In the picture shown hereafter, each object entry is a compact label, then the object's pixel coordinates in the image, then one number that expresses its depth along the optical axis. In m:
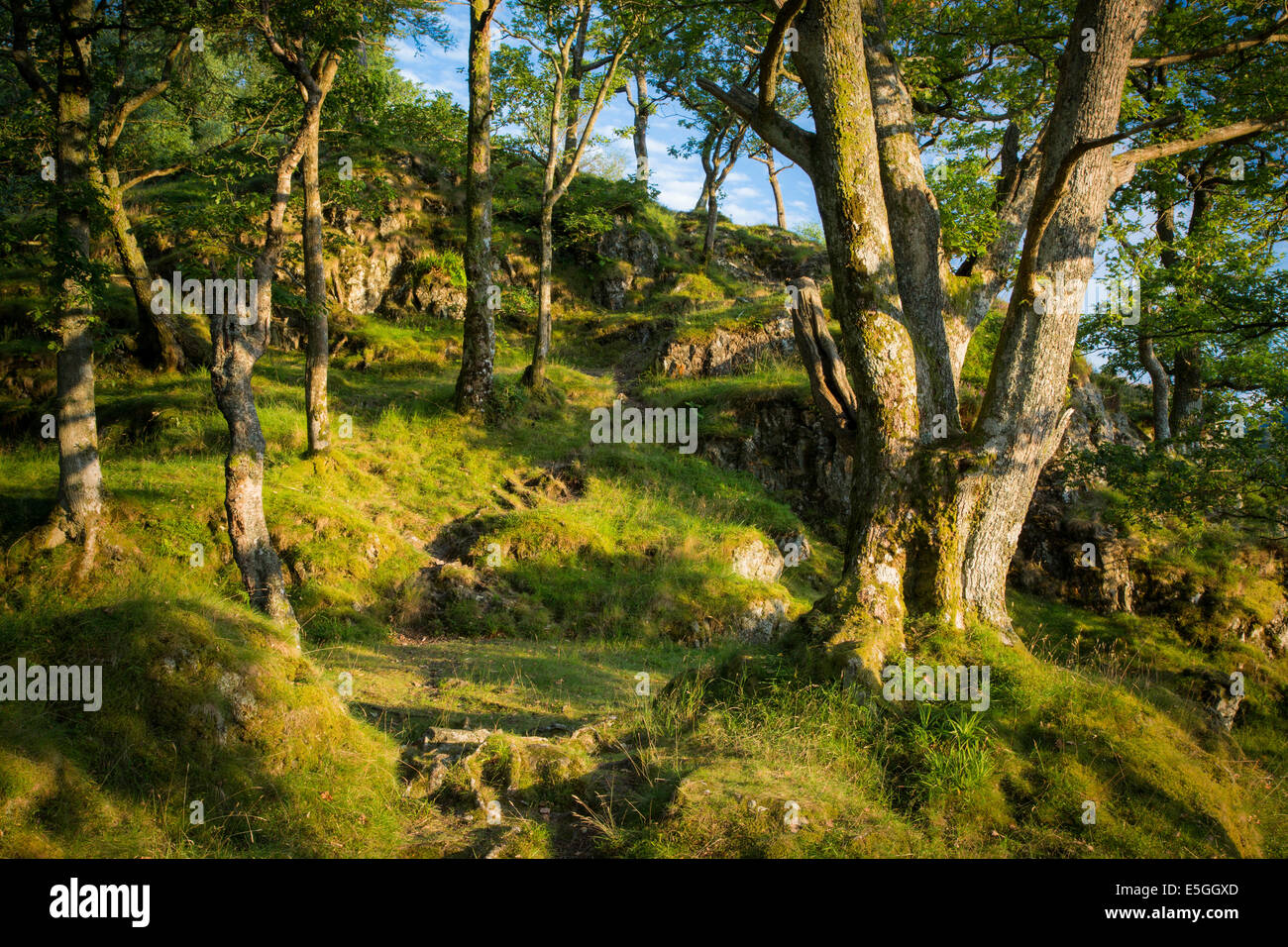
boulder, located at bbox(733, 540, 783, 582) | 13.20
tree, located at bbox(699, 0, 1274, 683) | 6.82
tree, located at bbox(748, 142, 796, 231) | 31.84
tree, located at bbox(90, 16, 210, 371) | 14.54
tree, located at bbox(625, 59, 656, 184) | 30.77
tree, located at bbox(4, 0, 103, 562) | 9.70
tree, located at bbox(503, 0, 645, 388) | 17.16
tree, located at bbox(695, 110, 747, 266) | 27.11
